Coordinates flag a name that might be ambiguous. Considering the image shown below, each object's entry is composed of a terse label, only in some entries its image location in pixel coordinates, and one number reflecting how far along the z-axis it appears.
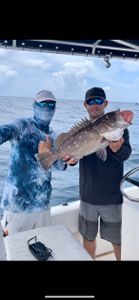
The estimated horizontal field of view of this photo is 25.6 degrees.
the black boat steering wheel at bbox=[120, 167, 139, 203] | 1.12
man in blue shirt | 1.57
